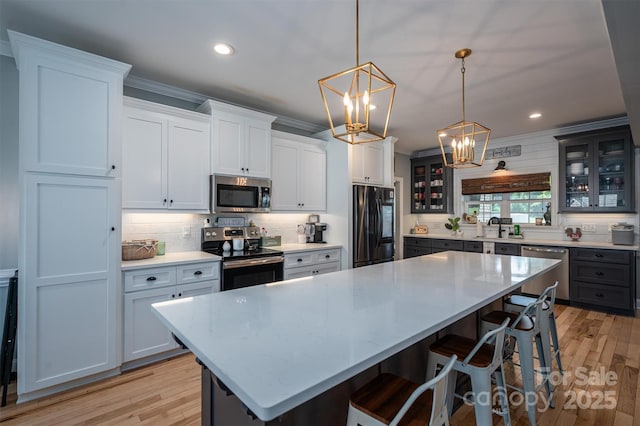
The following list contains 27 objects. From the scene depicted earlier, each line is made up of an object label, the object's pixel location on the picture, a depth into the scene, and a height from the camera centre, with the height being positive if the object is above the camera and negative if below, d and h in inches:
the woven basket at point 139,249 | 109.2 -12.8
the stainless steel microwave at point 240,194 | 129.3 +8.9
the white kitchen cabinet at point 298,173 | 154.6 +21.9
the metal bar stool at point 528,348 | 73.6 -33.1
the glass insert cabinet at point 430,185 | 235.1 +22.7
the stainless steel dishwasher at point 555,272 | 169.0 -33.1
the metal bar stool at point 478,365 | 55.6 -29.4
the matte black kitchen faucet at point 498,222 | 208.8 -6.1
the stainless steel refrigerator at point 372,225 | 165.8 -6.2
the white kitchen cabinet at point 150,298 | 100.2 -29.1
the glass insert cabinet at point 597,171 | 162.1 +23.7
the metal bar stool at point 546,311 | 83.4 -29.8
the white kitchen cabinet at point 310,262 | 141.9 -24.3
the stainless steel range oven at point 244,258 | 121.8 -18.7
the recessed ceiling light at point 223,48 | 96.0 +53.4
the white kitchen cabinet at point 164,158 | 109.7 +21.9
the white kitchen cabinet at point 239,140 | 129.4 +33.2
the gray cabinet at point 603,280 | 152.0 -34.8
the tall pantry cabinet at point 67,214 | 83.7 +0.1
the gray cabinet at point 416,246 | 228.5 -25.3
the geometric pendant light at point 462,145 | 98.7 +22.9
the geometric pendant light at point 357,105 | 61.1 +52.7
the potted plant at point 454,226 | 227.3 -9.4
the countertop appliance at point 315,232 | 173.8 -10.4
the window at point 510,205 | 198.2 +5.9
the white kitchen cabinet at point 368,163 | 169.6 +29.5
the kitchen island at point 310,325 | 32.6 -17.4
